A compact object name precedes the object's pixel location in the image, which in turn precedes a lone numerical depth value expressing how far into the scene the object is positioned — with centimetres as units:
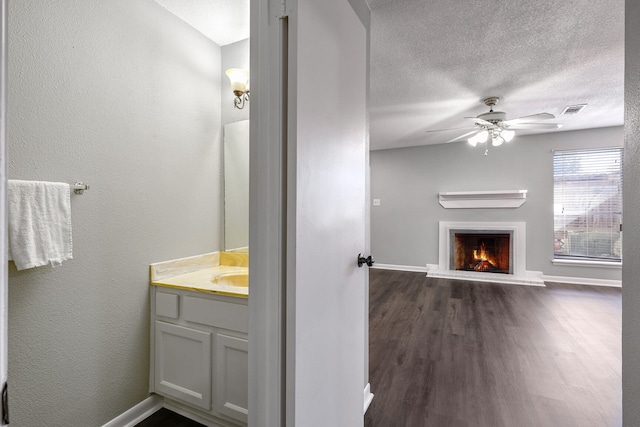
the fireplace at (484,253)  504
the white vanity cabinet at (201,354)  151
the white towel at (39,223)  120
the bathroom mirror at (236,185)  220
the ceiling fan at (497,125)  326
